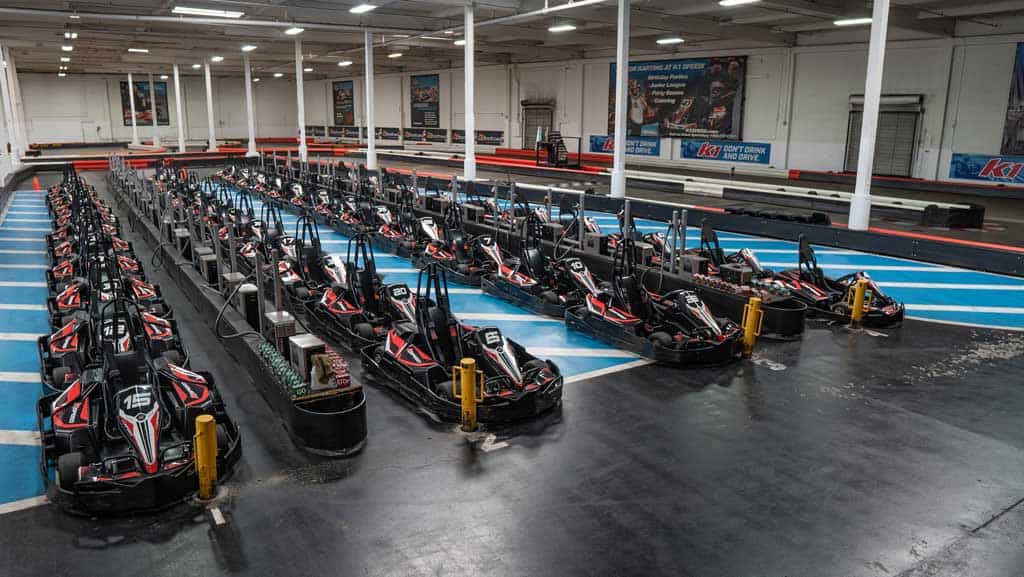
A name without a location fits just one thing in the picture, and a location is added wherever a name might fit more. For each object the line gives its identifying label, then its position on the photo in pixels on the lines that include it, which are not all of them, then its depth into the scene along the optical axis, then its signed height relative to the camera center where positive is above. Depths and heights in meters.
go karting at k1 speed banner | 24.50 +1.69
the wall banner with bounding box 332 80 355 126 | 45.38 +2.29
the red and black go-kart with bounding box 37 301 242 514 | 4.42 -2.01
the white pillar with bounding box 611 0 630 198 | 15.47 +1.01
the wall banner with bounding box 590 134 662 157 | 27.84 -0.02
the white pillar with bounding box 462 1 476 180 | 17.78 +1.08
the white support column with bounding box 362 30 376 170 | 22.00 +0.91
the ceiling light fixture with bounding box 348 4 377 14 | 16.97 +3.10
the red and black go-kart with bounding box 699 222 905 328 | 8.55 -1.72
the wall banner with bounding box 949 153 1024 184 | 18.19 -0.46
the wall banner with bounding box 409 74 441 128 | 37.59 +2.18
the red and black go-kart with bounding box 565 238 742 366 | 7.17 -1.89
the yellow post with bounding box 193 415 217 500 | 4.48 -1.96
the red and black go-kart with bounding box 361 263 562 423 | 5.82 -1.93
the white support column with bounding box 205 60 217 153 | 32.09 +1.14
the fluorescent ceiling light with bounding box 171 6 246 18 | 17.36 +3.08
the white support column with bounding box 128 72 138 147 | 37.34 +0.45
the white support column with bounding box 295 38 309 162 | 24.83 +1.59
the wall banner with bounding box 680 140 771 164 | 24.05 -0.17
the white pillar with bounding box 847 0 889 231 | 11.61 +0.75
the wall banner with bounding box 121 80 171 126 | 44.22 +1.97
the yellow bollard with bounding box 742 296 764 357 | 7.31 -1.78
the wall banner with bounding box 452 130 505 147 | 34.62 +0.23
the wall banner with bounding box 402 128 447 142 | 37.68 +0.37
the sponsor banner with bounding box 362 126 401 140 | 41.46 +0.43
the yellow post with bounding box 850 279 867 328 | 8.38 -1.79
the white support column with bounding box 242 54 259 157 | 29.76 +0.95
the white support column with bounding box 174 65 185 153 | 32.03 +0.77
